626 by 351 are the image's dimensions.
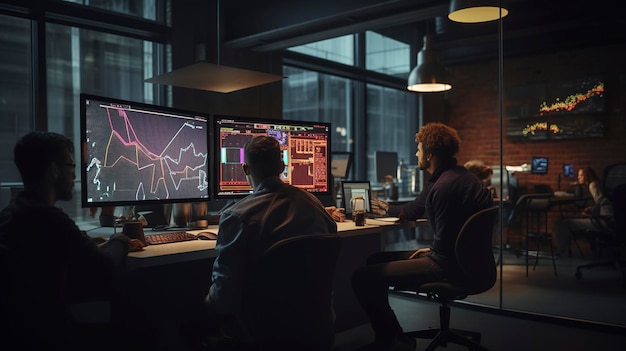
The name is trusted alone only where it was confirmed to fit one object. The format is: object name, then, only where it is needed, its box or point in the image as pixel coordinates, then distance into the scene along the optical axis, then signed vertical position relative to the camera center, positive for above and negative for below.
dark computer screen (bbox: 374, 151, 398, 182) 5.61 +0.02
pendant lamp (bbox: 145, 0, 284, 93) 2.50 +0.47
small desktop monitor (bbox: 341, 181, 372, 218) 2.98 -0.16
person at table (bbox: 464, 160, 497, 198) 4.95 -0.05
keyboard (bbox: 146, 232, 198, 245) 1.98 -0.29
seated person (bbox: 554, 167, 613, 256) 4.42 -0.46
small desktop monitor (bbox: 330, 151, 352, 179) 4.44 +0.01
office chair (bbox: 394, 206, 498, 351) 2.41 -0.47
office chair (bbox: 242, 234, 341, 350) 1.44 -0.37
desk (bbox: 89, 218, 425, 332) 1.81 -0.53
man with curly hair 2.47 -0.45
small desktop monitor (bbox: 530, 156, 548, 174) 5.54 +0.00
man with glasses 1.34 -0.23
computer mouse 2.11 -0.29
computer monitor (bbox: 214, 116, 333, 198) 2.54 +0.08
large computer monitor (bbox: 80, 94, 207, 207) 1.94 +0.05
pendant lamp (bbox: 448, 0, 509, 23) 3.51 +1.10
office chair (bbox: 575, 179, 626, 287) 4.20 -0.60
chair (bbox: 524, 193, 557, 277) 5.34 -0.60
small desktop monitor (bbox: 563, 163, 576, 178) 5.27 -0.07
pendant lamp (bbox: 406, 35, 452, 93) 4.93 +0.91
